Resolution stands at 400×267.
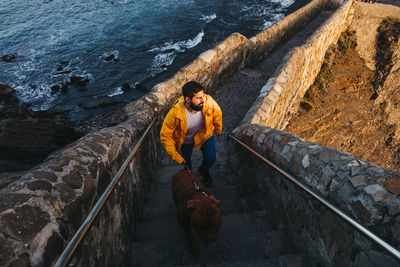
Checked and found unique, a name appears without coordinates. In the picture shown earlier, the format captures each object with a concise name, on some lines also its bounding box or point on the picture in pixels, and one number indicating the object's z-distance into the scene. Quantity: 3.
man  3.12
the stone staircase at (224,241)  2.67
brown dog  2.46
